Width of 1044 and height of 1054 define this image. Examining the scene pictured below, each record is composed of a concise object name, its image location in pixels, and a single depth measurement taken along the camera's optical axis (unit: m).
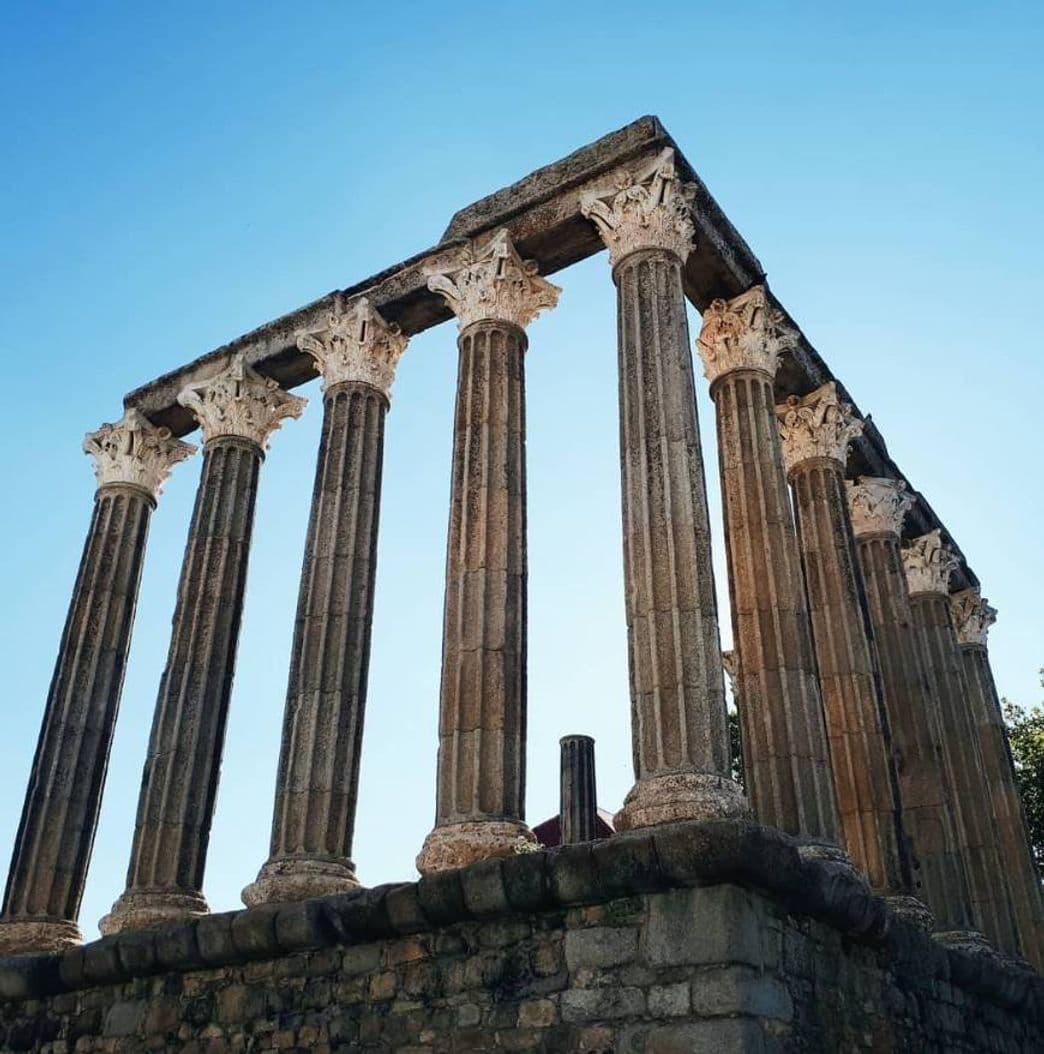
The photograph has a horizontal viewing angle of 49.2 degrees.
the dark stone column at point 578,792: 23.44
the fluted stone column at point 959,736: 18.66
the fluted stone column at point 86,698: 15.95
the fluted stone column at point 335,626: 13.52
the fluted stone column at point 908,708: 16.72
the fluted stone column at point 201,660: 15.02
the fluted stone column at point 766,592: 13.33
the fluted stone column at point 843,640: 15.09
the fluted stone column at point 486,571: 12.30
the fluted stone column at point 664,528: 11.19
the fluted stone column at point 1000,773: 20.20
